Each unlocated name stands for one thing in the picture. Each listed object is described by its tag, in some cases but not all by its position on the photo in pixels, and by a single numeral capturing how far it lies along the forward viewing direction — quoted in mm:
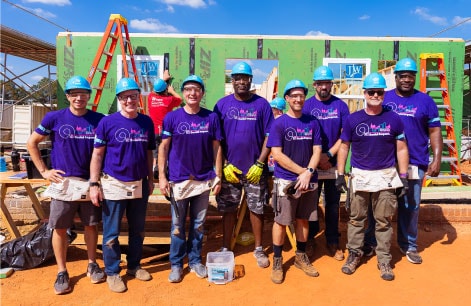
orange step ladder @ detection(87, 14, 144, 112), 6090
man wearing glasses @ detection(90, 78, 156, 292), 3234
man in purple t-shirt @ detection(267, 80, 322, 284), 3393
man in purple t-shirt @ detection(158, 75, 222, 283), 3438
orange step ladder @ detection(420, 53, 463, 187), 7004
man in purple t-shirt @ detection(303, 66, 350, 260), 3807
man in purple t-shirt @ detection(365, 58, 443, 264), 3775
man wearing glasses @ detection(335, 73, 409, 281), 3477
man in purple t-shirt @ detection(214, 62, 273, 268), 3672
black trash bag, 4016
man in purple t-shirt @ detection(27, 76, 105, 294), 3240
